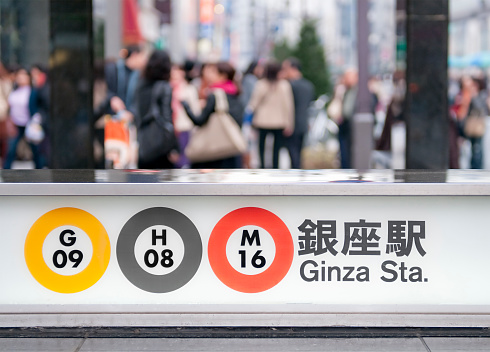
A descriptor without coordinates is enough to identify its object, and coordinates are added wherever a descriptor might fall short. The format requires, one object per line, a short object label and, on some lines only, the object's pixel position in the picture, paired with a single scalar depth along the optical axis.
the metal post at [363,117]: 12.68
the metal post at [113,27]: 23.16
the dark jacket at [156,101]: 7.50
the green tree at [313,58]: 21.16
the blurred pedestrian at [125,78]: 10.94
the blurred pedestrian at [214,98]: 7.99
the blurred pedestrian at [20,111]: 11.98
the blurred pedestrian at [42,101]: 11.85
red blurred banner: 24.25
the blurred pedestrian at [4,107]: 11.74
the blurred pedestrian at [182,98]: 11.34
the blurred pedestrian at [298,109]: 11.34
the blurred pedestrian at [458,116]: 11.92
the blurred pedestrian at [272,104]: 10.96
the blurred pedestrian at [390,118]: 11.68
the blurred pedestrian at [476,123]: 13.09
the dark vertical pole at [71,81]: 6.09
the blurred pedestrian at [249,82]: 12.67
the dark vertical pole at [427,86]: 5.99
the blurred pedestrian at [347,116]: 13.32
